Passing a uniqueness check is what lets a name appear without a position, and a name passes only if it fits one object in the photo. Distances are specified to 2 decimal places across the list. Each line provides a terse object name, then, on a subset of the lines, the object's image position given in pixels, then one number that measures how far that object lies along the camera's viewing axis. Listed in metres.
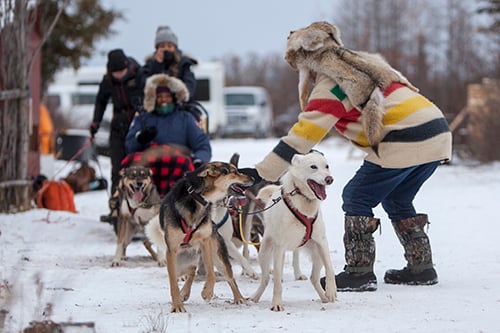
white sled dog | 10.95
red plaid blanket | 17.58
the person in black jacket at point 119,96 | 19.52
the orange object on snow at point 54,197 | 23.09
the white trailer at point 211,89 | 54.47
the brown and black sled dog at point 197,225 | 11.37
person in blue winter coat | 17.58
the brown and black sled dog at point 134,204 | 16.39
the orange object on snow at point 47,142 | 32.06
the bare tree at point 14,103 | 21.59
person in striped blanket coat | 11.34
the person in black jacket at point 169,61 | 19.19
